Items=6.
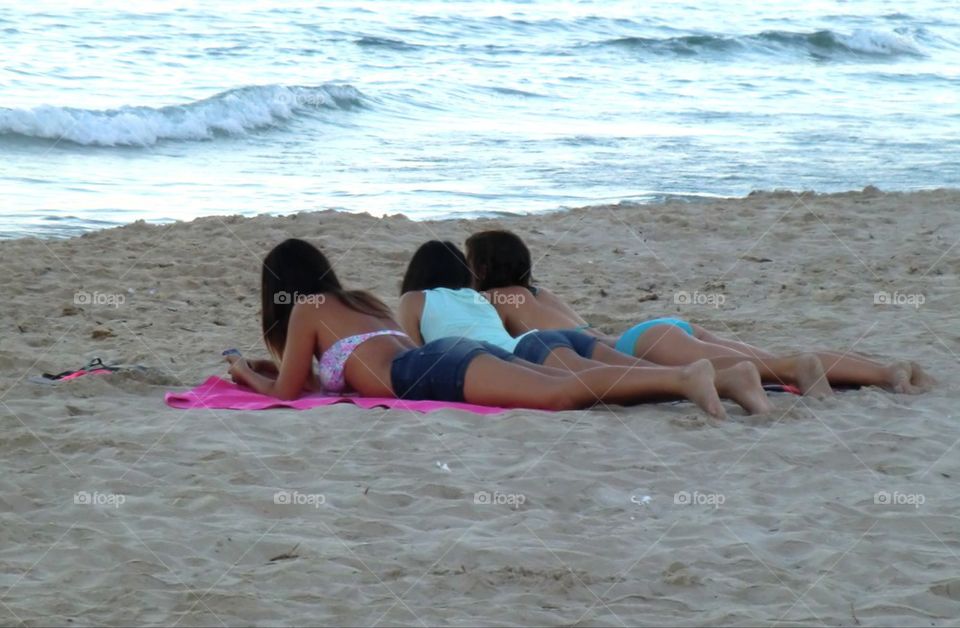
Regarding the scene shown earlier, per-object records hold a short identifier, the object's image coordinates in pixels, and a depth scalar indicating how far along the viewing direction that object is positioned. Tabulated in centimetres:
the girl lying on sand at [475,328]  973
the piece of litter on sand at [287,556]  670
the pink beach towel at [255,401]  966
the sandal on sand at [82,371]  1045
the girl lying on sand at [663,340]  1033
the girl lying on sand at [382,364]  963
